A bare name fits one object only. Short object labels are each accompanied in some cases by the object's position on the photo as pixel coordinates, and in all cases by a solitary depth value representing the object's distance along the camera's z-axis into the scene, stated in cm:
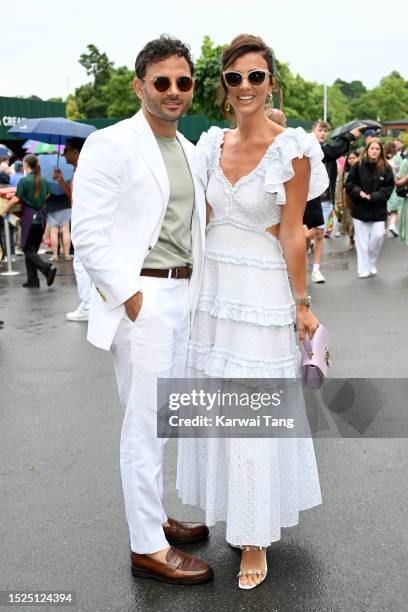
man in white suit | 302
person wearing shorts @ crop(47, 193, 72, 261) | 1311
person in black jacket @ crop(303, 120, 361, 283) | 916
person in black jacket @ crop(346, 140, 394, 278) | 1108
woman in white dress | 317
